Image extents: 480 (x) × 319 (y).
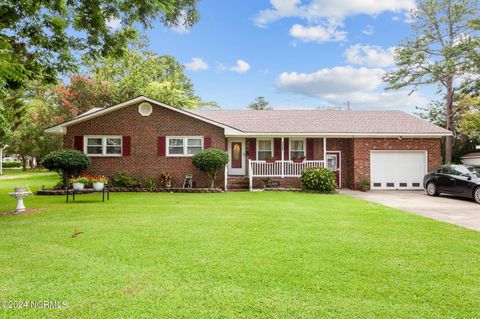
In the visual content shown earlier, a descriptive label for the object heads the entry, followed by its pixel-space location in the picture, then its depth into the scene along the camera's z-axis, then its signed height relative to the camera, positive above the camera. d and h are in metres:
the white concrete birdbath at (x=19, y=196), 9.21 -0.88
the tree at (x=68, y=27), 9.75 +4.62
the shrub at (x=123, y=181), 15.48 -0.76
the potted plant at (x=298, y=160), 16.91 +0.26
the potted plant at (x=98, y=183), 11.72 -0.66
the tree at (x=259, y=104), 55.71 +10.89
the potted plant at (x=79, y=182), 11.45 -0.60
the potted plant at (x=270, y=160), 16.83 +0.27
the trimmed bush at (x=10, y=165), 54.38 +0.19
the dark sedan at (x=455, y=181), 12.05 -0.70
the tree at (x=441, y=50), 23.97 +9.04
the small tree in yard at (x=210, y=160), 14.94 +0.25
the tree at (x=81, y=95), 24.61 +5.58
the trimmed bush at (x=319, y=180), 14.75 -0.72
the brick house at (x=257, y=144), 16.14 +1.15
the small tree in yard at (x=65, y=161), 14.35 +0.22
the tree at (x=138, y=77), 25.88 +7.81
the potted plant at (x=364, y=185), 16.46 -1.08
